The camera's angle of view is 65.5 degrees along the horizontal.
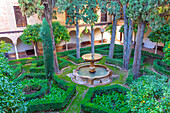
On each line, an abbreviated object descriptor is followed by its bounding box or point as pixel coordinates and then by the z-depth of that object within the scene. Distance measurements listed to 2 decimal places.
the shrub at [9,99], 2.90
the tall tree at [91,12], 14.11
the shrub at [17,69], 11.55
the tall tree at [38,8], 11.29
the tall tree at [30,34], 14.02
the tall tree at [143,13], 8.05
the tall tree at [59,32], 15.70
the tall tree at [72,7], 13.24
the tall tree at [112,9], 12.70
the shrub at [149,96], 4.22
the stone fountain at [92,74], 10.27
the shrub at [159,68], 10.71
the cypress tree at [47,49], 8.57
